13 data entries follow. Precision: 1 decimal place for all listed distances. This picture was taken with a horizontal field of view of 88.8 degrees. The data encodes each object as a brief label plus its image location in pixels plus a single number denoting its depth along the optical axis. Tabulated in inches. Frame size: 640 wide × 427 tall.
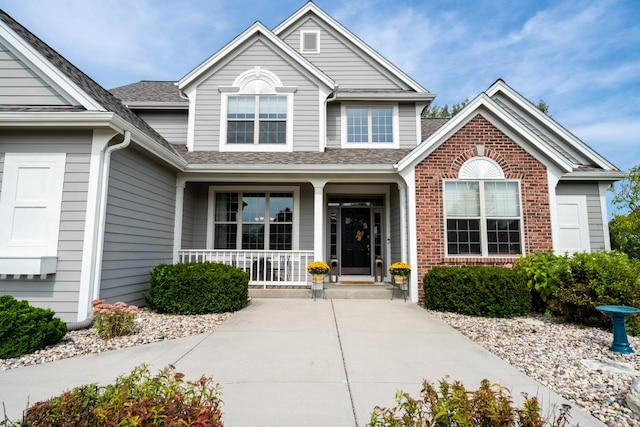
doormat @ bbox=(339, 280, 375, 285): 362.6
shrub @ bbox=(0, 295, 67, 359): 161.8
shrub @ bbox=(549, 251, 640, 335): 222.5
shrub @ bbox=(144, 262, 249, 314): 256.1
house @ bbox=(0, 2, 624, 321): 224.1
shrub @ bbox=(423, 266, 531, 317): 256.2
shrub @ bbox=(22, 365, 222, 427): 63.2
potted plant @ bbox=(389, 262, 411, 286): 304.7
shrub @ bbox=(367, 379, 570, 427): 67.5
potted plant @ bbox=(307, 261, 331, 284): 316.2
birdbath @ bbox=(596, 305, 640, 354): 176.2
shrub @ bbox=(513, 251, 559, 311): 255.9
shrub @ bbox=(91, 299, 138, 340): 190.7
